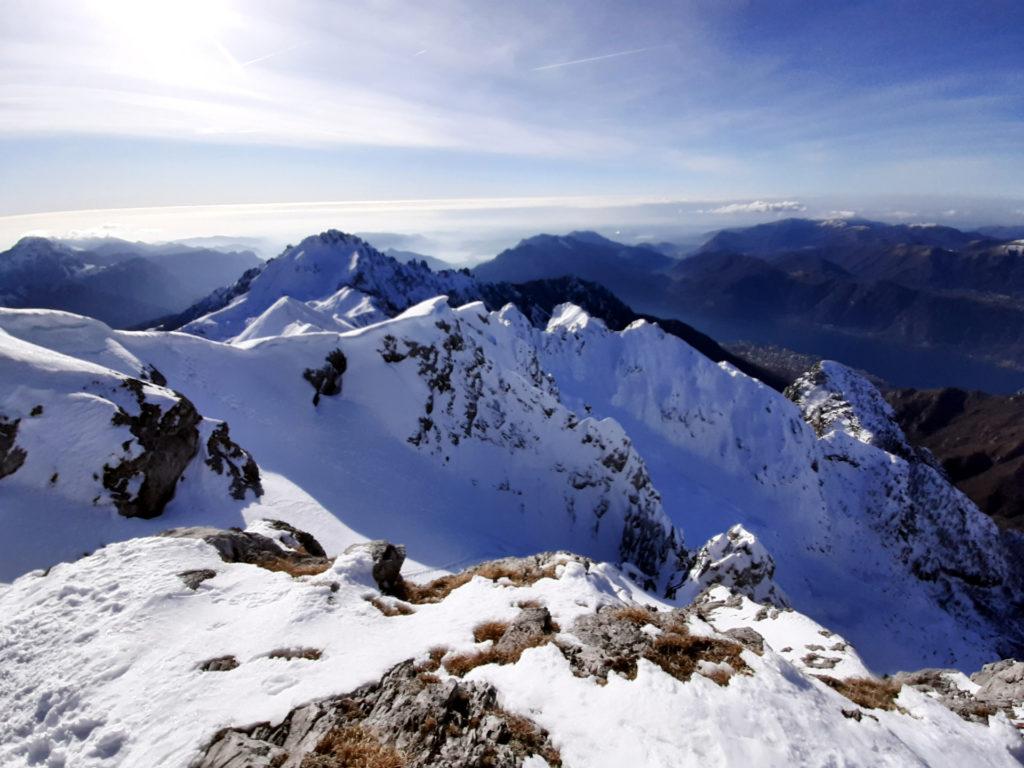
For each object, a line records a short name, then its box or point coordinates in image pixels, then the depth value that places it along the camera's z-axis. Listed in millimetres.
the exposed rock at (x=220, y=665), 11750
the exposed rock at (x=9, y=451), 23203
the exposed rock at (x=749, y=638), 12727
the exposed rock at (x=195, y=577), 15534
